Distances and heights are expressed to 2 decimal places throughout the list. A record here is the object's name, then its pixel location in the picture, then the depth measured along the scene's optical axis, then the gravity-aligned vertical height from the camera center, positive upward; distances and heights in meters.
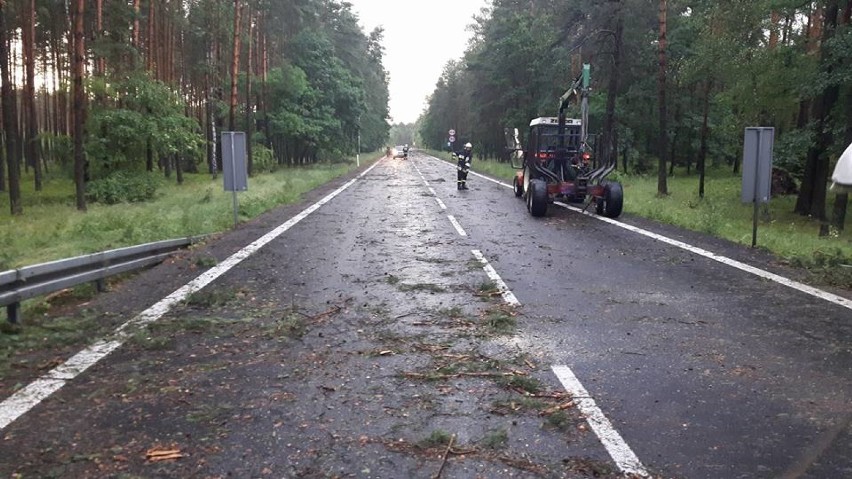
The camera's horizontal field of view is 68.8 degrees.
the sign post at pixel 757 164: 10.65 +0.25
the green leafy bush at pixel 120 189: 25.69 -0.91
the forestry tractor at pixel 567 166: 16.31 +0.26
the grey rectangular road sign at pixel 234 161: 13.06 +0.18
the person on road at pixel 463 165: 26.06 +0.35
